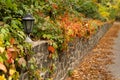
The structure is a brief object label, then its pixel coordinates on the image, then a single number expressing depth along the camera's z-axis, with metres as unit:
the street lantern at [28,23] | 4.38
